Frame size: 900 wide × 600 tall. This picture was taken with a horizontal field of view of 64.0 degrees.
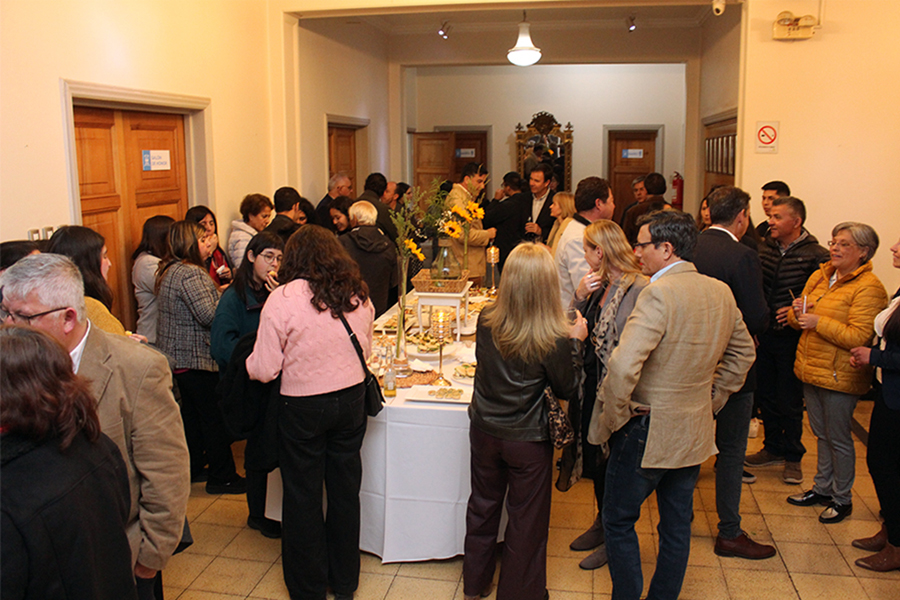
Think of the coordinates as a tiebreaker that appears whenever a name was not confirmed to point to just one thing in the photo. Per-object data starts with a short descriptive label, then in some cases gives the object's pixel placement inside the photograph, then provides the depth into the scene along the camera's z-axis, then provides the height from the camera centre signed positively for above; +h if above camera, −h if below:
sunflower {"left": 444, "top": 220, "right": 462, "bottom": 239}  4.10 -0.12
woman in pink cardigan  2.75 -0.68
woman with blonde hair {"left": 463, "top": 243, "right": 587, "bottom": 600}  2.63 -0.77
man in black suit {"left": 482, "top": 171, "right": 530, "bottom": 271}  7.11 -0.12
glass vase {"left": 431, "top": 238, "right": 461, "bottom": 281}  4.23 -0.33
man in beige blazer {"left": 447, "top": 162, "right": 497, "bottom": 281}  5.97 -0.26
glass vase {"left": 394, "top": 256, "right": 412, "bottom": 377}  3.57 -0.72
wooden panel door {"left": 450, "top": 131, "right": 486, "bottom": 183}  12.56 +1.05
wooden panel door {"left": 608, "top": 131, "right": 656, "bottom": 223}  12.34 +0.83
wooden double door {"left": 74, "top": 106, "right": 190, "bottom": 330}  4.20 +0.22
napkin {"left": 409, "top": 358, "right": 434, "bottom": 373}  3.65 -0.80
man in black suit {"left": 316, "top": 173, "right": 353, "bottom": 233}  6.49 +0.15
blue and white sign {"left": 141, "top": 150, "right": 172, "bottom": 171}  4.80 +0.34
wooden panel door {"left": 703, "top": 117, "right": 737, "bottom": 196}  6.80 +0.55
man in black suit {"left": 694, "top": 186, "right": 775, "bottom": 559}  3.25 -0.47
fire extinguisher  9.82 +0.21
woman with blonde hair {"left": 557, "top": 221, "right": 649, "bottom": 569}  2.97 -0.43
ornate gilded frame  12.17 +1.19
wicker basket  4.15 -0.44
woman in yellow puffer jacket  3.45 -0.69
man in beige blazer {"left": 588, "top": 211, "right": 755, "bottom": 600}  2.56 -0.68
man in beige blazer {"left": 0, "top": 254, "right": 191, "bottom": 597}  1.86 -0.49
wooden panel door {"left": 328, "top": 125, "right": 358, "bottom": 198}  7.90 +0.67
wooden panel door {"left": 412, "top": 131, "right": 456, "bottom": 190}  11.69 +0.87
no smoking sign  5.50 +0.52
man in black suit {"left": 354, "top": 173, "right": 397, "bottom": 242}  6.40 +0.10
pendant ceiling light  7.36 +1.60
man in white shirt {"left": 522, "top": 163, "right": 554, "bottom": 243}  7.09 +0.02
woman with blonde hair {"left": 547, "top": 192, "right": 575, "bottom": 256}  5.56 +0.00
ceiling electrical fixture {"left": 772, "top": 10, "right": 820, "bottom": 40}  5.28 +1.31
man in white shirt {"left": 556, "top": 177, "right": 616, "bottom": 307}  4.10 -0.12
